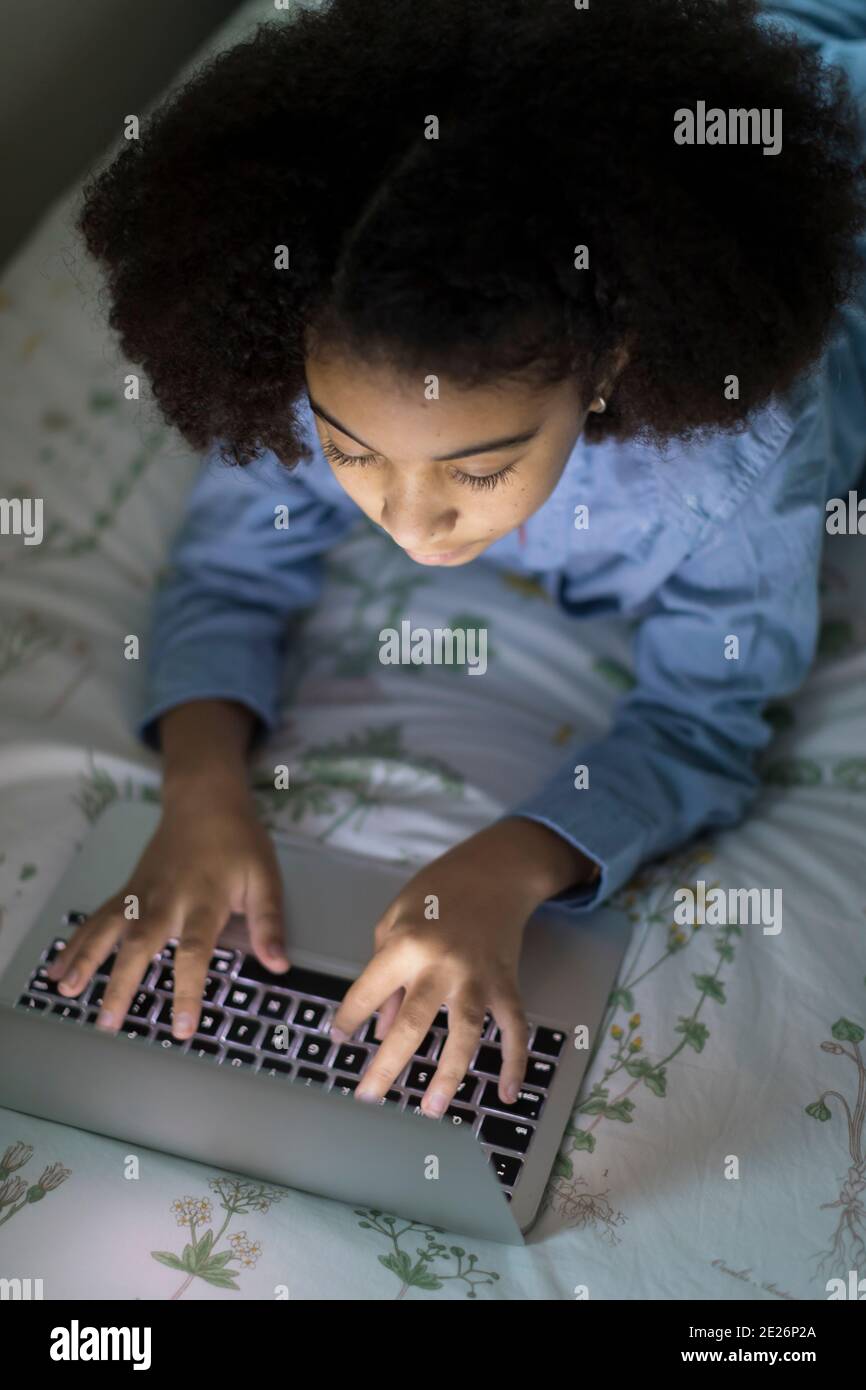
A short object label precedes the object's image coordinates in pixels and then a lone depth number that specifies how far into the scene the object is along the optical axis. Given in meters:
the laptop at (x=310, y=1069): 0.65
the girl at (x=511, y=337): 0.58
